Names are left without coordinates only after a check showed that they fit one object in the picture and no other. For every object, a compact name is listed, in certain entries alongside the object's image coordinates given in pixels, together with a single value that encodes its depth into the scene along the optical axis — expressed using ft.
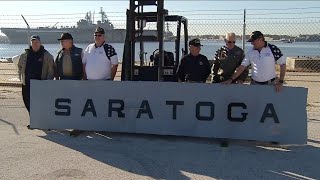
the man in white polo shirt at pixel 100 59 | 22.53
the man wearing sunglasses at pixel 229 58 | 21.86
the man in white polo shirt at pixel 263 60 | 20.15
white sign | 20.24
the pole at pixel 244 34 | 39.32
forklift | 23.93
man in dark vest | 23.07
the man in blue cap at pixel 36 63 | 23.90
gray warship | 97.62
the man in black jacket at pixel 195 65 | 22.04
